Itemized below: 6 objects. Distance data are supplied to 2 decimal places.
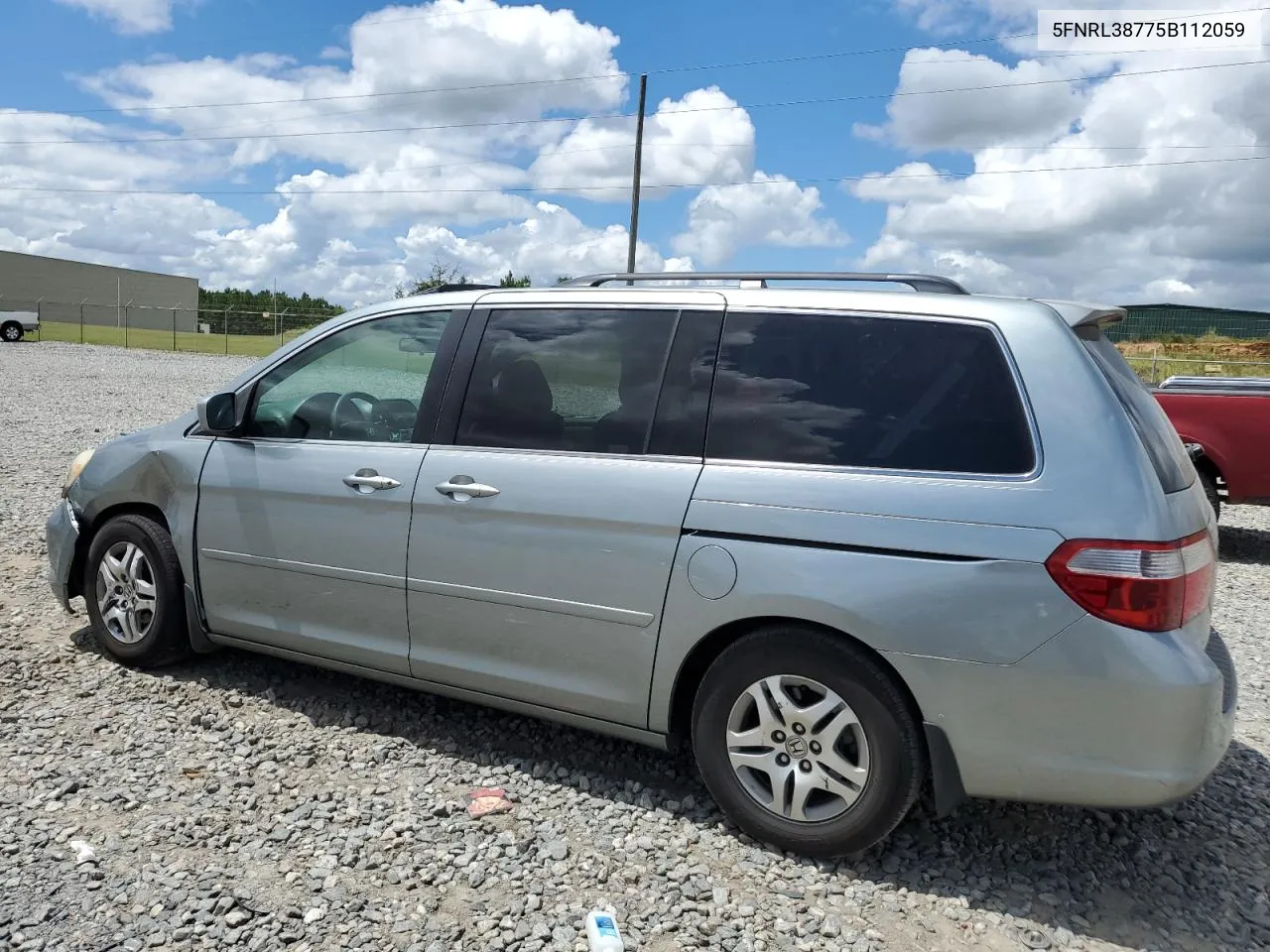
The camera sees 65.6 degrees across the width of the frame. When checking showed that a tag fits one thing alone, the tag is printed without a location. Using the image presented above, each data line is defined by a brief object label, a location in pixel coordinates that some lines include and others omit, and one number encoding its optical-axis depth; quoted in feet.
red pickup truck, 26.78
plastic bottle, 8.98
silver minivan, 9.28
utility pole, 84.64
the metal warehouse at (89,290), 239.19
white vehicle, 127.75
